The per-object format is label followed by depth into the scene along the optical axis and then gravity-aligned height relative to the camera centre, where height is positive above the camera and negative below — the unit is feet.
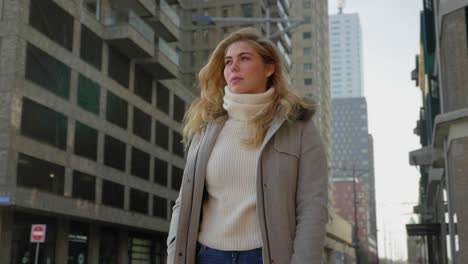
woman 9.05 +1.27
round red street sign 73.26 +2.91
